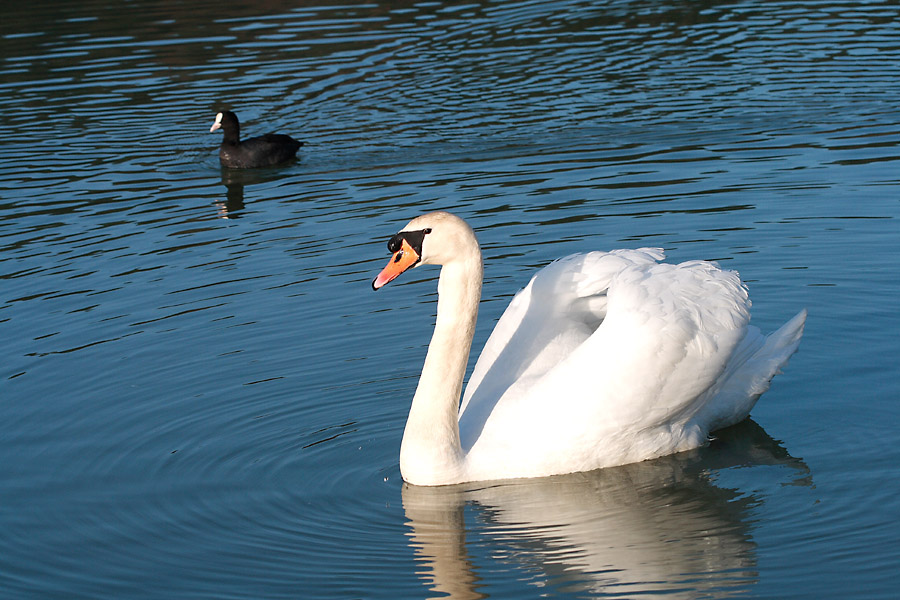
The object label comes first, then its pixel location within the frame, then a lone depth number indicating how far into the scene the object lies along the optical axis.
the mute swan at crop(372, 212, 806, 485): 15.62
